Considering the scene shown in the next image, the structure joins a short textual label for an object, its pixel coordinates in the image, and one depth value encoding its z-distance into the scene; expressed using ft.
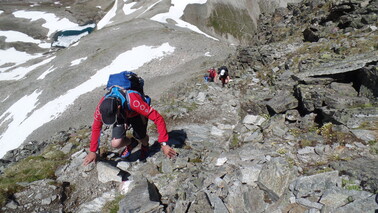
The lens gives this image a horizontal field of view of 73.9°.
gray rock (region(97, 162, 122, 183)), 24.54
